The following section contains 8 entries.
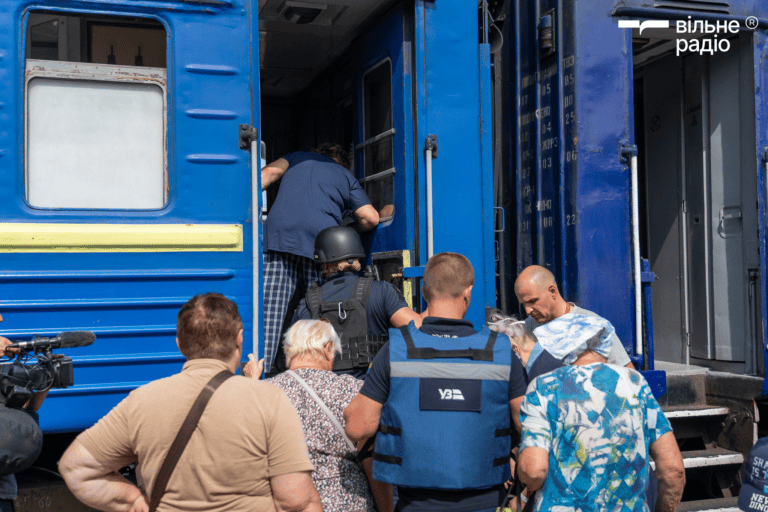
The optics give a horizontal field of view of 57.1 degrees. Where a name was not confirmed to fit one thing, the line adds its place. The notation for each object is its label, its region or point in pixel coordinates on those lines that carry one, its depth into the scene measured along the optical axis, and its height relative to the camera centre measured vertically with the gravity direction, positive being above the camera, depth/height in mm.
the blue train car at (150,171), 2834 +464
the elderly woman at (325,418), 2357 -476
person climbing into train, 3678 +312
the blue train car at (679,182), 3797 +495
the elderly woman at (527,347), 2338 -277
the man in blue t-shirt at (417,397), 2105 -342
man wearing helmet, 3227 -152
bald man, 3295 -112
